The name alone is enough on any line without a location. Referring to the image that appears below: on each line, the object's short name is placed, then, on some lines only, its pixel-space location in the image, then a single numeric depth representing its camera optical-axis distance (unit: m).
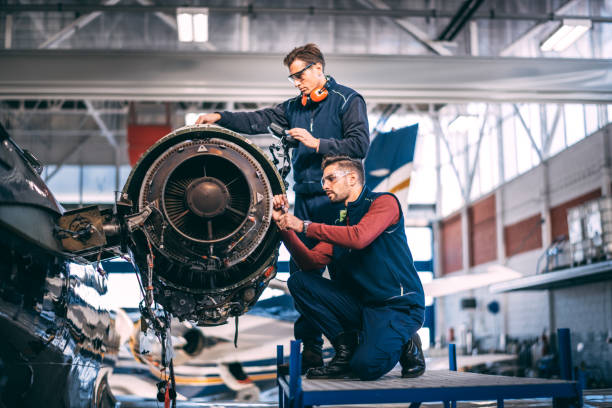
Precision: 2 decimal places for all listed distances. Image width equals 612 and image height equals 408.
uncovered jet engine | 2.81
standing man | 3.58
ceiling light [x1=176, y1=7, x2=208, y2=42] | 10.23
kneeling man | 3.02
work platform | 2.46
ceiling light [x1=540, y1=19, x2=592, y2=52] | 11.16
